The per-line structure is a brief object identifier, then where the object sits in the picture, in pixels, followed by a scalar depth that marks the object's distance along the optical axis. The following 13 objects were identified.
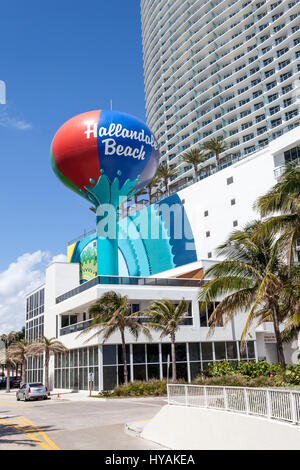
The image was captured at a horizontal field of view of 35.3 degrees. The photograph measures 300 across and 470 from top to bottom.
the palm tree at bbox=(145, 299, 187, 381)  31.72
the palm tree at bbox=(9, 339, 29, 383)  49.20
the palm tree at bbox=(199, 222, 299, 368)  19.48
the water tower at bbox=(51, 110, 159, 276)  39.56
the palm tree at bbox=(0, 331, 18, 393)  51.01
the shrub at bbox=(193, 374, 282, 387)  17.66
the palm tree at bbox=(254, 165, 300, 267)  18.00
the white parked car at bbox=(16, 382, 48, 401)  33.31
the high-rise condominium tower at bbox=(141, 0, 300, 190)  89.00
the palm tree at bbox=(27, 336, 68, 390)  40.94
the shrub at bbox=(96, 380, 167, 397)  29.94
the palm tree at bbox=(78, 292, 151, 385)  31.64
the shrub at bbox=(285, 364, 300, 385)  15.90
